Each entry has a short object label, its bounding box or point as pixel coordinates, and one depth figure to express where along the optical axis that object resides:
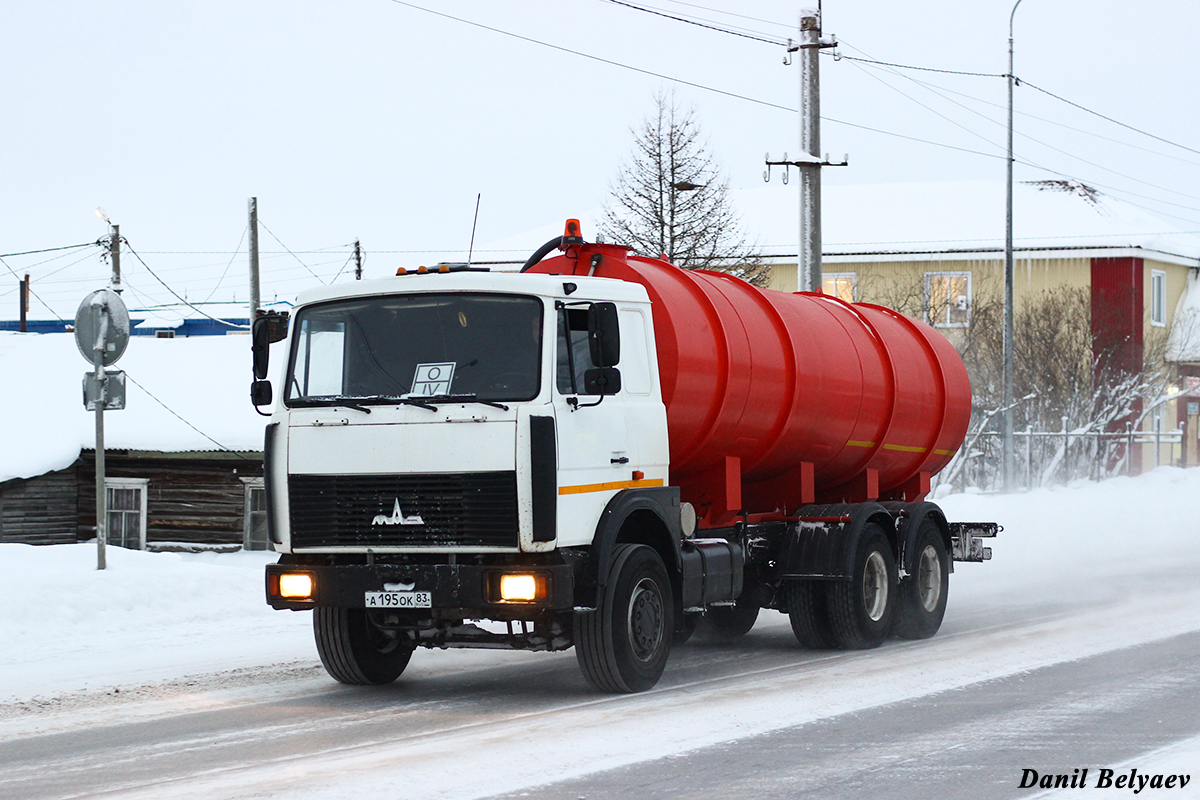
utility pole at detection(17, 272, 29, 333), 54.10
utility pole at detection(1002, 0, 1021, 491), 29.73
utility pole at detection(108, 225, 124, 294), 39.97
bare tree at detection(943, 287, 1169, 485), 36.16
